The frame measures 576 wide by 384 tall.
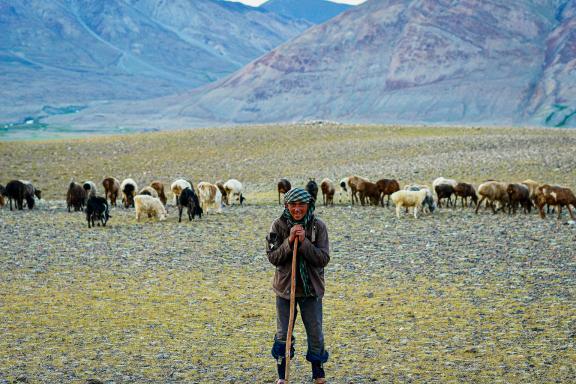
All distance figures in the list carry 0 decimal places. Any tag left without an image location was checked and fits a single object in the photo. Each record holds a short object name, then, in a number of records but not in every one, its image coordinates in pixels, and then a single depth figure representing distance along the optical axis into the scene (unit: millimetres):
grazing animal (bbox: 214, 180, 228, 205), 27147
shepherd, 7535
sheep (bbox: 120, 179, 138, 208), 26016
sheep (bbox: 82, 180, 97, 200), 27125
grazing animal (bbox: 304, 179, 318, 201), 24859
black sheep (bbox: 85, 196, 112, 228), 20172
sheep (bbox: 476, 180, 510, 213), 22953
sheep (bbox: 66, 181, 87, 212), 25384
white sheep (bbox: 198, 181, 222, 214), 23109
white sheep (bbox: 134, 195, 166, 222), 21453
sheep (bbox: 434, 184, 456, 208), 24688
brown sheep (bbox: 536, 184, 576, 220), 20959
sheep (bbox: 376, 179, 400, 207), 25516
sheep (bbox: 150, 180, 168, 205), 26625
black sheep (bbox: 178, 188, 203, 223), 21391
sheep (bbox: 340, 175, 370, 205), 26406
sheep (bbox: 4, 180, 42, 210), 25906
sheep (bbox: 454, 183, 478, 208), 24656
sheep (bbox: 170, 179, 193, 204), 24703
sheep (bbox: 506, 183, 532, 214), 22578
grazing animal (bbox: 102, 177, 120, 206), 26859
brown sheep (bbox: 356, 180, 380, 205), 25797
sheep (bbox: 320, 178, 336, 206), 25828
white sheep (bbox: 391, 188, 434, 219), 21884
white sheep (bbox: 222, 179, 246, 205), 26500
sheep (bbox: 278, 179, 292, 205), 26875
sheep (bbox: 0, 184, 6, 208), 26469
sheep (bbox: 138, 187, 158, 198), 24688
